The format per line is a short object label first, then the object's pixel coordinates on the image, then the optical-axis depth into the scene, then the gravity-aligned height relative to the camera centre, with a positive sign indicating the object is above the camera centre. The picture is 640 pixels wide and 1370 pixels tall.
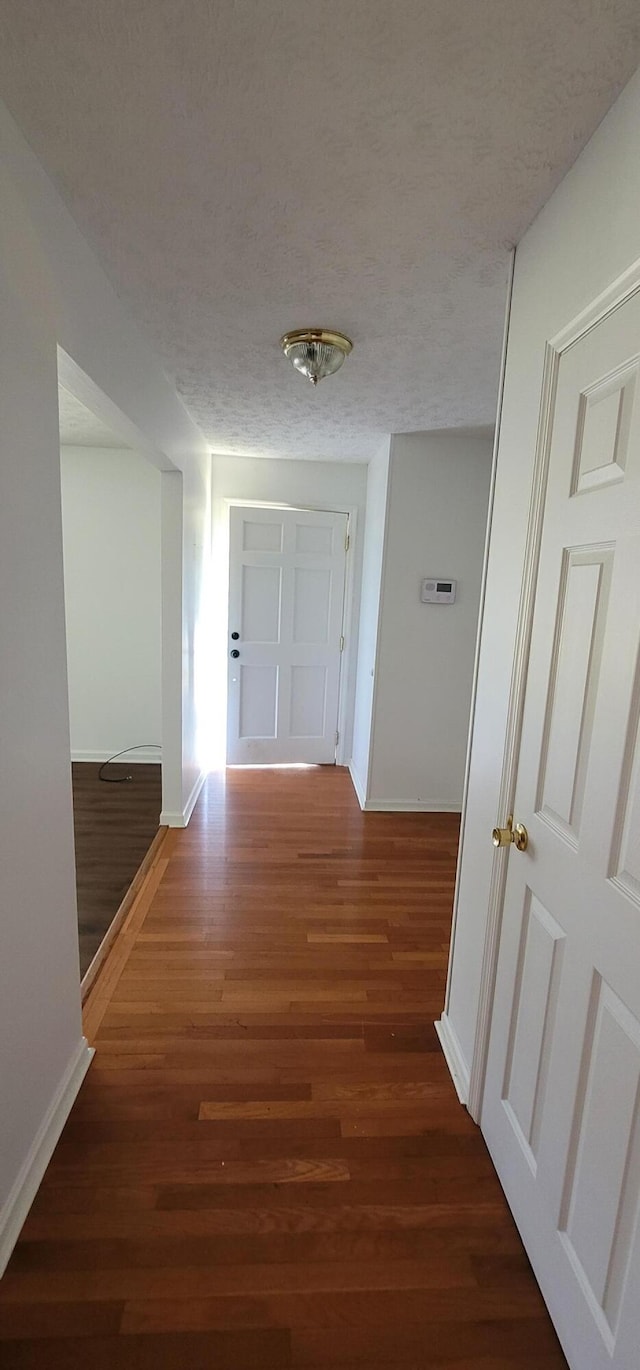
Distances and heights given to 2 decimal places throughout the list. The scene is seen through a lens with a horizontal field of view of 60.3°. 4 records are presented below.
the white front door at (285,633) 3.99 -0.26
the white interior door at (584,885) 0.88 -0.49
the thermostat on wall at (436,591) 3.33 +0.09
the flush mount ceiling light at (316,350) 1.90 +0.88
